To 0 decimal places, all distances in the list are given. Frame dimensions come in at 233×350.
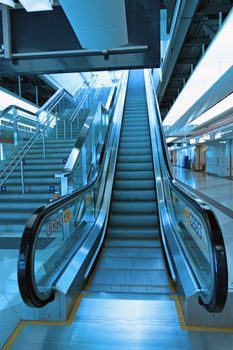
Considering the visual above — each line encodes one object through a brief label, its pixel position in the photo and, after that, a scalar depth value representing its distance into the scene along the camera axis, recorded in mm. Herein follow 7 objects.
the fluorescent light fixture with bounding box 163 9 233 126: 5156
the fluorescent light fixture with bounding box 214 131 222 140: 13034
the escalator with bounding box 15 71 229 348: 1845
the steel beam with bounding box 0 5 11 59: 3854
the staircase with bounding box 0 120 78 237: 4953
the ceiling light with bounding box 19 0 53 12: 3354
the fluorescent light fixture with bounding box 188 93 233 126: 9292
